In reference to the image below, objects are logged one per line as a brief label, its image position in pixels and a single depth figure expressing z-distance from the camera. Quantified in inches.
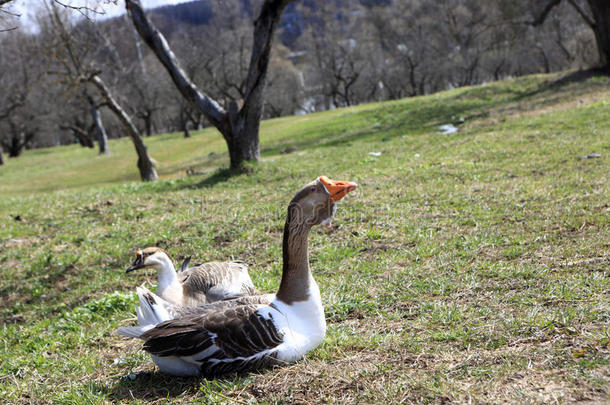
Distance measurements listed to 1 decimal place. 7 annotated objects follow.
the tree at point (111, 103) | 713.6
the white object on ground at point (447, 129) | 654.3
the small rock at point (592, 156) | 384.5
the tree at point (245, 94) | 502.0
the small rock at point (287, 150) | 800.8
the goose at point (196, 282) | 204.1
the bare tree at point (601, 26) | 840.3
